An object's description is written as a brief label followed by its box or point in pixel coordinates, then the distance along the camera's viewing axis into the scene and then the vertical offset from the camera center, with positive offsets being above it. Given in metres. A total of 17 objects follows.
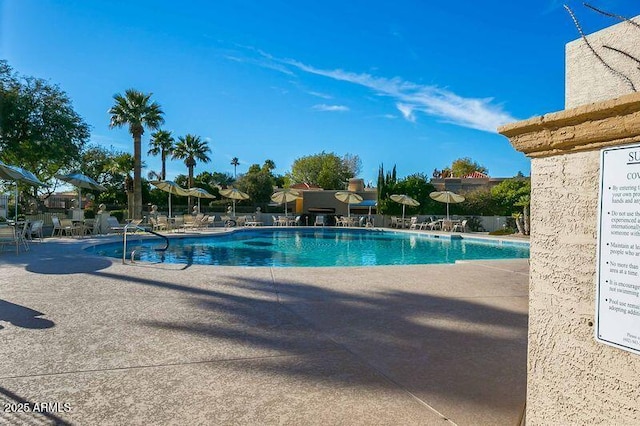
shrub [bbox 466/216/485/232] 24.61 -0.47
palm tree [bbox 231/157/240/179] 77.20 +10.34
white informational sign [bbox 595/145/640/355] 1.32 -0.11
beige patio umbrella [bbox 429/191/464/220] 23.62 +1.23
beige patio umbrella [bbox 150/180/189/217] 19.85 +1.39
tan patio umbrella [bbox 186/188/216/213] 22.53 +1.23
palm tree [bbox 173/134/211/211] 34.00 +5.57
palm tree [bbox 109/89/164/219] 24.92 +6.24
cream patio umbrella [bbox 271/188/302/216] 25.31 +1.23
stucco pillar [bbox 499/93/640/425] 1.39 -0.22
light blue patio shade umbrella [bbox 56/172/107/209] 15.24 +1.25
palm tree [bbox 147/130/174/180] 34.25 +6.11
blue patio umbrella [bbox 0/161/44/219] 10.27 +1.02
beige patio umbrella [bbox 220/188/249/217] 25.14 +1.31
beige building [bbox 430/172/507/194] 33.81 +3.12
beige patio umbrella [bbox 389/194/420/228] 25.01 +1.12
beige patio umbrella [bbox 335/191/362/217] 26.38 +1.28
